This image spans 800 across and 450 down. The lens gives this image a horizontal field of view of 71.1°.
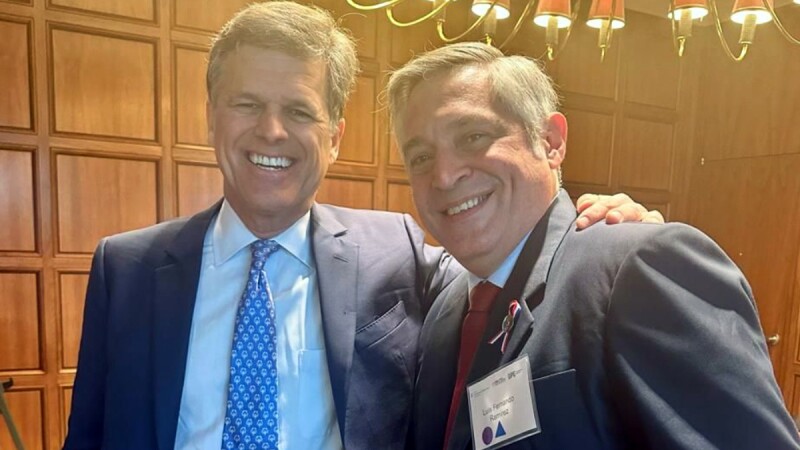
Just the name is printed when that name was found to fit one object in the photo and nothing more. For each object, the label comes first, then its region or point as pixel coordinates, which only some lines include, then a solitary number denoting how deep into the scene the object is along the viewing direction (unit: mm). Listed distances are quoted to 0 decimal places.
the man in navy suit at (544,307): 820
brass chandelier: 2539
